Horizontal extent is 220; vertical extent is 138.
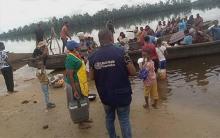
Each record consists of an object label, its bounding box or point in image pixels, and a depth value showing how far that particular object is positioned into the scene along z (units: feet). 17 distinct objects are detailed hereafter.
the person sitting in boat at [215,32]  48.10
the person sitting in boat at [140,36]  49.02
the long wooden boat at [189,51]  48.29
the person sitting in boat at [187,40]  48.73
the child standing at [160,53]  34.81
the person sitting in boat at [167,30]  60.73
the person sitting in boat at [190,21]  61.91
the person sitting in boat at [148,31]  55.20
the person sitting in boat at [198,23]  50.44
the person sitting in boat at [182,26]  55.93
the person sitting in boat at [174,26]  60.59
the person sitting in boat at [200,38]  49.11
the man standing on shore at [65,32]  52.78
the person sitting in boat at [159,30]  59.93
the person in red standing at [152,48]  28.55
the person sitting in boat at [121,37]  53.67
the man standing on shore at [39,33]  56.88
